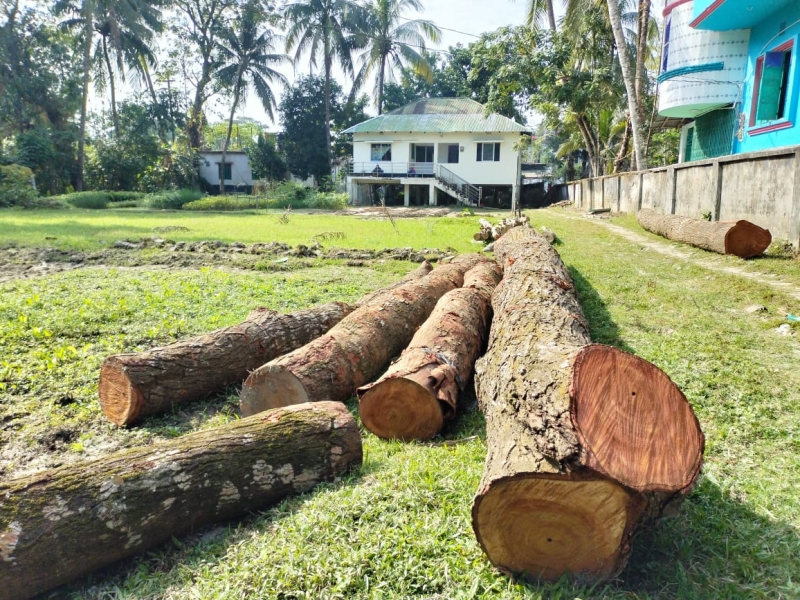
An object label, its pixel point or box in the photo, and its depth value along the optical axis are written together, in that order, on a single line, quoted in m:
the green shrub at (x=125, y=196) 32.66
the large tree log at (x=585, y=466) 2.07
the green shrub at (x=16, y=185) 25.47
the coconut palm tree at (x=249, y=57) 37.50
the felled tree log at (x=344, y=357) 3.98
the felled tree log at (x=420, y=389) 3.62
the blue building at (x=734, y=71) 13.12
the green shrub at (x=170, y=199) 29.89
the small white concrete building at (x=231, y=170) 42.75
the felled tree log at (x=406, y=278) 5.99
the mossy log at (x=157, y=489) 2.35
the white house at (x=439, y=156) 34.34
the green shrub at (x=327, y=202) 31.67
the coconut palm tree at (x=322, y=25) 37.16
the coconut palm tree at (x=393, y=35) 37.62
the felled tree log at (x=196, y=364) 4.07
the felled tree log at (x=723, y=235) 9.17
